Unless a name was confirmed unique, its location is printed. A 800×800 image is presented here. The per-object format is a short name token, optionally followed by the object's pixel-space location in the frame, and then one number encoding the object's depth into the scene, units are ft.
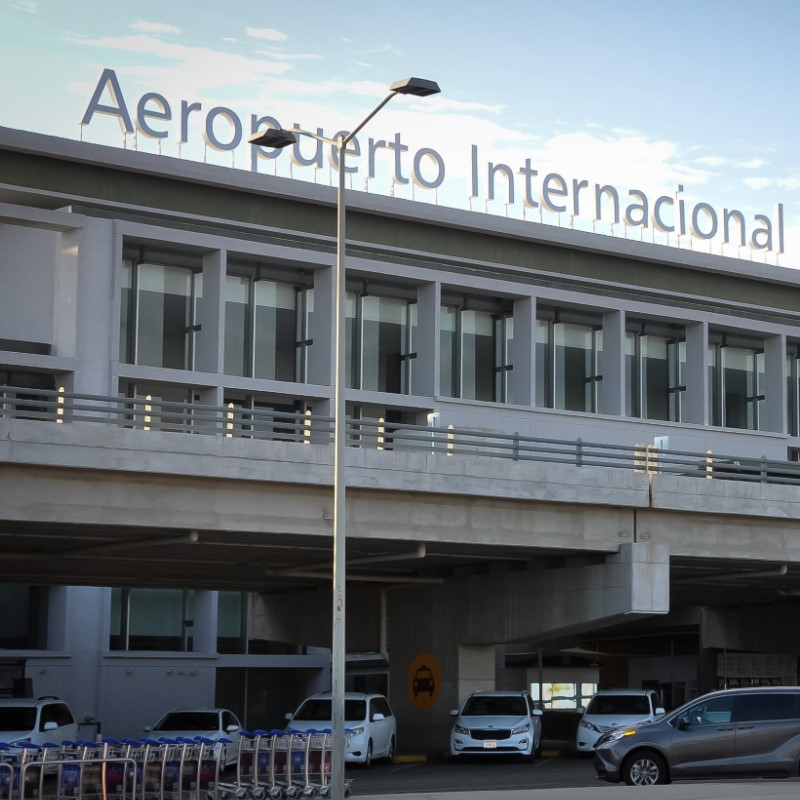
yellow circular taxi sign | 135.13
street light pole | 69.77
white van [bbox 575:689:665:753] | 119.85
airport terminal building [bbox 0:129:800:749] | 104.27
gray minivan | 83.20
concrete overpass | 96.32
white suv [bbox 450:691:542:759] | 117.39
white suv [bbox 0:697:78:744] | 95.96
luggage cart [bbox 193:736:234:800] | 72.18
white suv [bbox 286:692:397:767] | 112.78
